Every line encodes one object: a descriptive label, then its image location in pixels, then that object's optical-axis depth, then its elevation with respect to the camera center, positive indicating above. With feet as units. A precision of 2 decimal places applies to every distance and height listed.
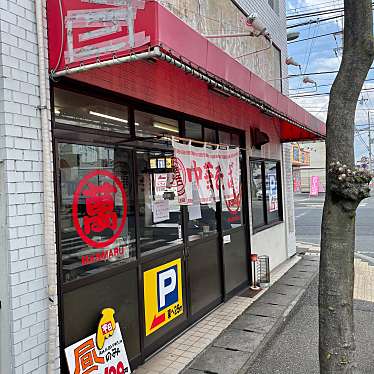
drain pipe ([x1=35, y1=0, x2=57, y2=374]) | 10.90 -0.16
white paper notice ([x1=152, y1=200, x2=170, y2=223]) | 17.13 -1.07
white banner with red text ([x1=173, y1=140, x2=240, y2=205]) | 16.88 +0.69
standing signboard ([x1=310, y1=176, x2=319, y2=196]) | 162.50 -1.88
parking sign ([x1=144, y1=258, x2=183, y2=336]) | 16.08 -4.77
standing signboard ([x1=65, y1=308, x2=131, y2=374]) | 11.90 -5.34
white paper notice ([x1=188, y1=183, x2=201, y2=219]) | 18.53 -1.11
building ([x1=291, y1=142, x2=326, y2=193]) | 193.89 +5.67
